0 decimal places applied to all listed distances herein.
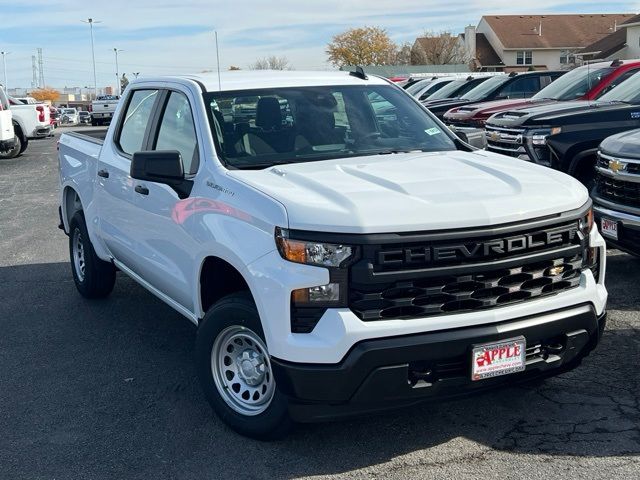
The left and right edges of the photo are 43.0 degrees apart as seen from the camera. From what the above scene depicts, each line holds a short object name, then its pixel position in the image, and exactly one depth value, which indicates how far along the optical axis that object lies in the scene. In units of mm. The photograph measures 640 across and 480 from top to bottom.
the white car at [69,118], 57188
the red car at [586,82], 11641
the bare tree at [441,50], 75375
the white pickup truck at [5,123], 20406
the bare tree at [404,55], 80162
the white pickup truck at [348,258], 3662
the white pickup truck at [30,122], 23344
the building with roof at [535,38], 67125
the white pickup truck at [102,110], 45938
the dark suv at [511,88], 17734
